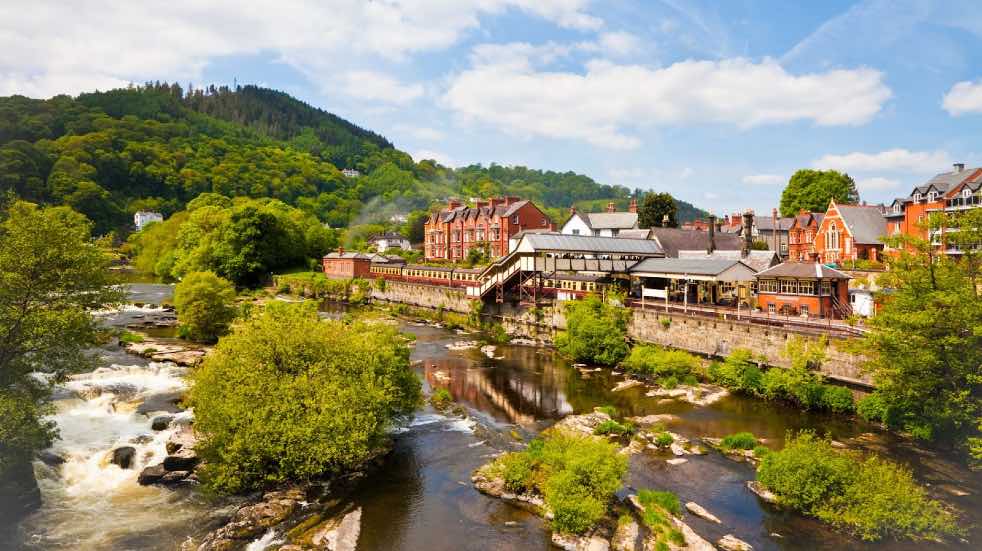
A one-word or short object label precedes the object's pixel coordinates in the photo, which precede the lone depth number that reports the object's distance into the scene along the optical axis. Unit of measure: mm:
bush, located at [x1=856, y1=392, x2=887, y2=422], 22266
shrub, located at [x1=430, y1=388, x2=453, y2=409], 25883
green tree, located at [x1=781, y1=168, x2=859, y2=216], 67438
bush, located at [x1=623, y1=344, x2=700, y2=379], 29719
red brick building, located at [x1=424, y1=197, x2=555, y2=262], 71250
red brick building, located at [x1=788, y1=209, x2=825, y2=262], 58969
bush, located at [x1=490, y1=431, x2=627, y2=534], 14211
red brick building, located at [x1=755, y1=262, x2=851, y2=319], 30672
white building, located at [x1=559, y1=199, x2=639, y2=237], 68875
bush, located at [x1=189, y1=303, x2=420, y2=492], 15836
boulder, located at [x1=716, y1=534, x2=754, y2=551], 13689
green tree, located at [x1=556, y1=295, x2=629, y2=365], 33219
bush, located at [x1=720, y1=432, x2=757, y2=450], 20203
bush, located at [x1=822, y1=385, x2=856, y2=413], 23734
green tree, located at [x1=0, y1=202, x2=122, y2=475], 16266
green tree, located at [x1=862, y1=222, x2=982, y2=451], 18578
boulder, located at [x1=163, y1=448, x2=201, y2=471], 18062
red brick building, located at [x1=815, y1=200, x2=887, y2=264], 48406
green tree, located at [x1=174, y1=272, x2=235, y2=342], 37344
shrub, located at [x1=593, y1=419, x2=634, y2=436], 21734
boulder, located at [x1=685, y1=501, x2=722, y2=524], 15262
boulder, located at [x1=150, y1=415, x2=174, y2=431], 21547
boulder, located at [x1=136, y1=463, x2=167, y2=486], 17531
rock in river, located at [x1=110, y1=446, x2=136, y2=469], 18531
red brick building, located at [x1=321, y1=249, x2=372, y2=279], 71188
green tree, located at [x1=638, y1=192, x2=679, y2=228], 68188
